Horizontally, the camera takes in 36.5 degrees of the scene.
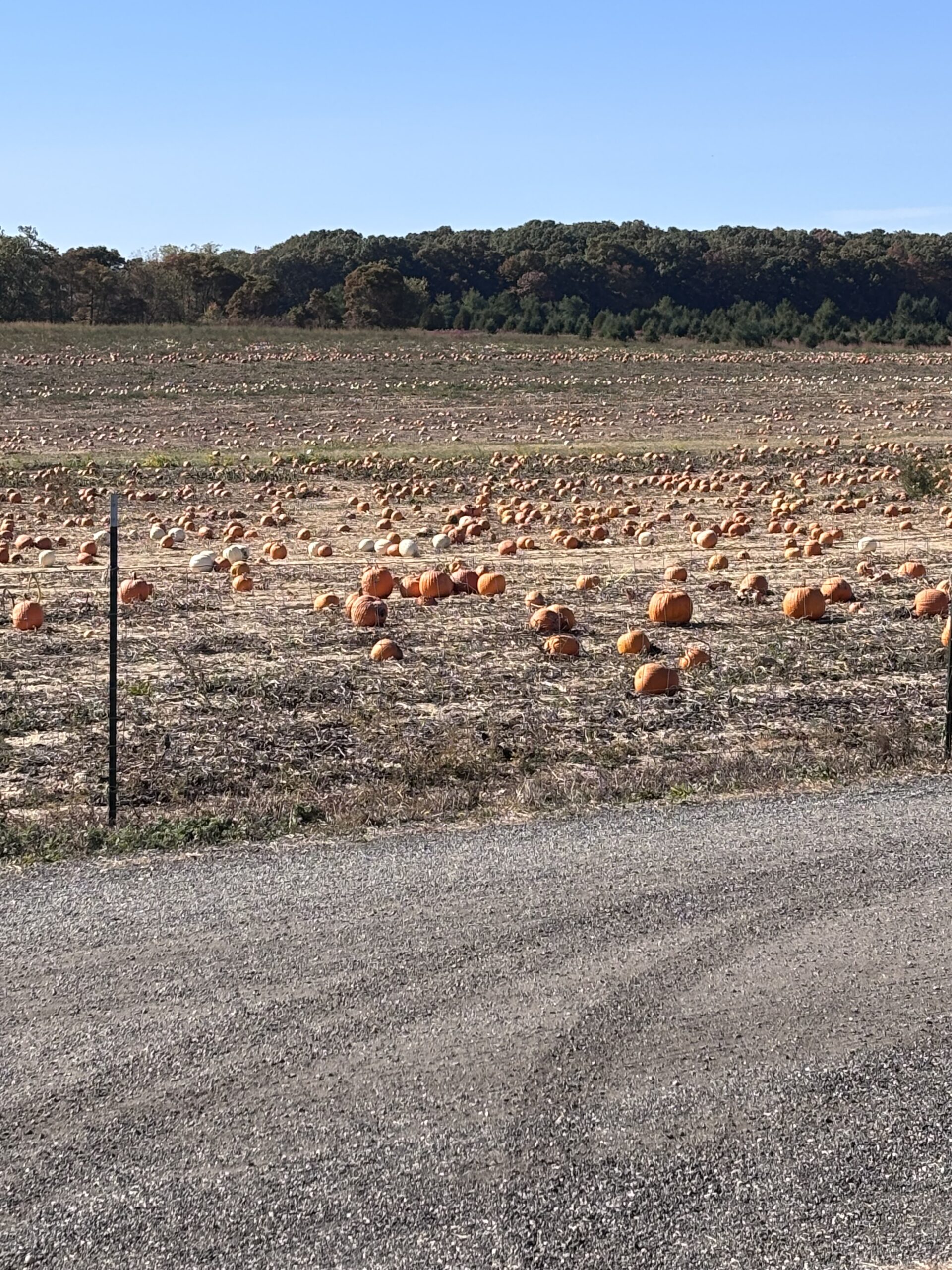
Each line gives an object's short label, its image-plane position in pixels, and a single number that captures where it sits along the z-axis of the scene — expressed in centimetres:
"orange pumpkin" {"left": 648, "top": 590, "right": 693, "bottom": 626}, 1170
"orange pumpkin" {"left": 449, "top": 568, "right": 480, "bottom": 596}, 1344
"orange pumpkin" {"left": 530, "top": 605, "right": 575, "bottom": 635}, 1123
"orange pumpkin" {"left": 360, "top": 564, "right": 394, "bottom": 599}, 1277
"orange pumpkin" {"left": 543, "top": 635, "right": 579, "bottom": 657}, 1055
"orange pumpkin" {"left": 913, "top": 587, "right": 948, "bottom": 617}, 1196
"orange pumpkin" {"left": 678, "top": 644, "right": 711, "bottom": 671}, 1002
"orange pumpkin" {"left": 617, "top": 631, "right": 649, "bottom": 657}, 1055
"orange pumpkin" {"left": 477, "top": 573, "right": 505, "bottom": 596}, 1321
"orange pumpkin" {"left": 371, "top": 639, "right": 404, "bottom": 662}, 1037
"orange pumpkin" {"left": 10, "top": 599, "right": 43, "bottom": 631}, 1141
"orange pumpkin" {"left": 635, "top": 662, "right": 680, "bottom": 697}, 935
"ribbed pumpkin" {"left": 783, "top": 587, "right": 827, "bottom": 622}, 1185
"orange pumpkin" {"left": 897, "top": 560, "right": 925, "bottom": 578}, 1395
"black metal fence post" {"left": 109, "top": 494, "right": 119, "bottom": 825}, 691
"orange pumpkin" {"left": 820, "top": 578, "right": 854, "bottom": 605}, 1257
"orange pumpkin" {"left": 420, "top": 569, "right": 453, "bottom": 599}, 1288
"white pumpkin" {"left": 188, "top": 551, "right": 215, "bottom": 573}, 1488
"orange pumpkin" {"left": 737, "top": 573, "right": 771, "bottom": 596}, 1308
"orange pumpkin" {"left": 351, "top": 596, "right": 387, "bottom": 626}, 1161
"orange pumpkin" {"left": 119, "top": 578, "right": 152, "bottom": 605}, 1277
